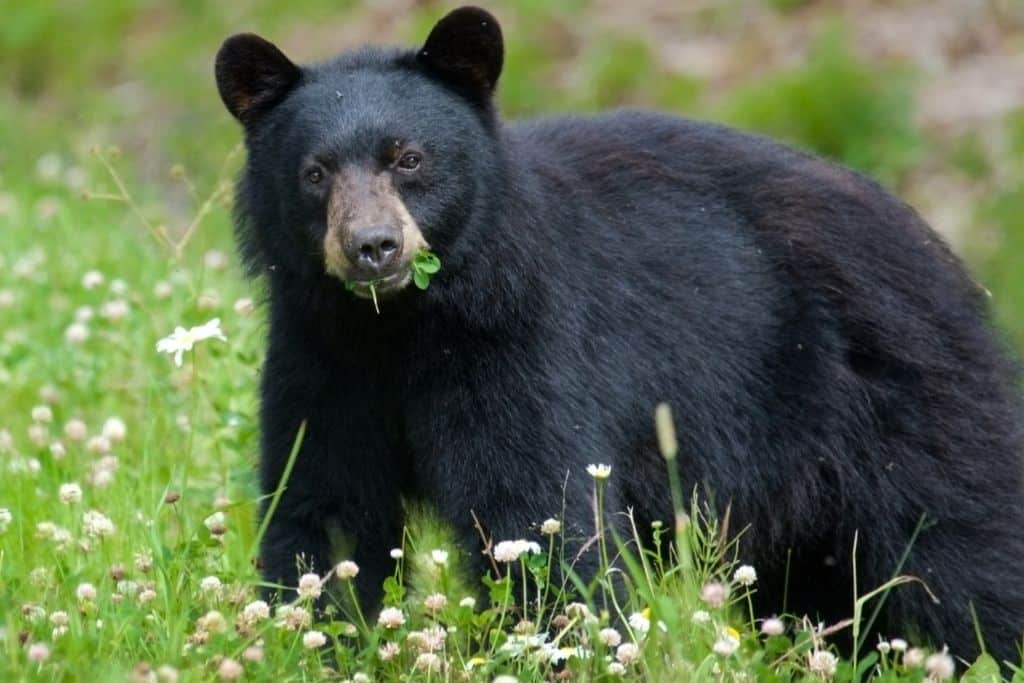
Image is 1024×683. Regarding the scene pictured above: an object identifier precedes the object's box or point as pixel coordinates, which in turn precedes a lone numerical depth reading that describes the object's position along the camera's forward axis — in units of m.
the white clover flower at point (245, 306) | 12.49
